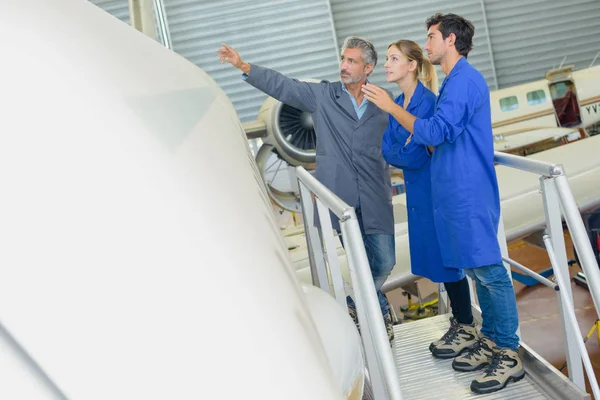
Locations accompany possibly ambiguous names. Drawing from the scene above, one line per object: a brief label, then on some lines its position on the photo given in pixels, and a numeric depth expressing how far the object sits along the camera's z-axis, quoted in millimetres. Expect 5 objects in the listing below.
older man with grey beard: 3318
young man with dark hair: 2664
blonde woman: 3033
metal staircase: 1942
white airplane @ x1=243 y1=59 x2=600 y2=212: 12094
